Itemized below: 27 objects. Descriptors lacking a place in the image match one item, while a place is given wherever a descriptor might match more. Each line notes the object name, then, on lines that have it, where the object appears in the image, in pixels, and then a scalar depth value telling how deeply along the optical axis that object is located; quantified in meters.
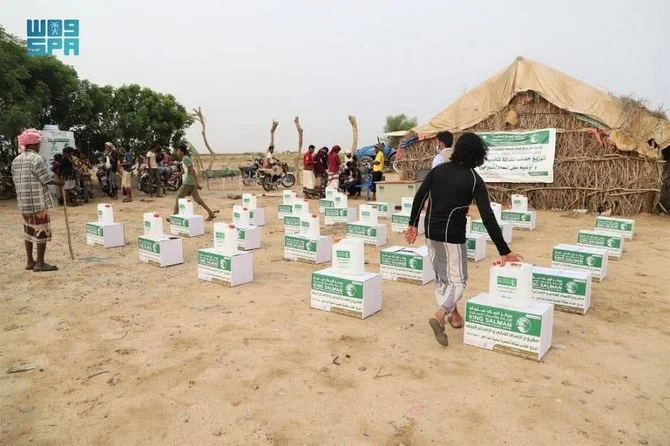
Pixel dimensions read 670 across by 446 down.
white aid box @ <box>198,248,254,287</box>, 5.77
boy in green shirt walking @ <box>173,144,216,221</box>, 9.73
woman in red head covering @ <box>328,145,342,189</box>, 14.16
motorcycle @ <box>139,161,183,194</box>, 16.20
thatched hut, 11.72
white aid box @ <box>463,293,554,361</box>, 3.73
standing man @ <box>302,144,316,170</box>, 15.30
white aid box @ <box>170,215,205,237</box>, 9.09
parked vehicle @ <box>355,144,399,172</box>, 20.21
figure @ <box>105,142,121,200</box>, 14.89
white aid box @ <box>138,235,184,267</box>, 6.75
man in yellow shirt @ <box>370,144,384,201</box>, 14.03
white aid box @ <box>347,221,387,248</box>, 8.31
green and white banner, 12.78
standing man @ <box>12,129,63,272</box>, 6.14
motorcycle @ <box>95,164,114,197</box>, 15.66
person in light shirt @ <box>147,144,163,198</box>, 15.51
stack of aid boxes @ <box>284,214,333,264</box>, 7.04
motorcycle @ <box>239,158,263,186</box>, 21.03
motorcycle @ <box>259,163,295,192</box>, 18.50
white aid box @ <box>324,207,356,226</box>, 10.16
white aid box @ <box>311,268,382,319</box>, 4.66
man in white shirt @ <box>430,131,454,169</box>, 6.49
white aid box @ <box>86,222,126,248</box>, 8.11
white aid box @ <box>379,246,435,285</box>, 5.88
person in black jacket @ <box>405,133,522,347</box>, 3.83
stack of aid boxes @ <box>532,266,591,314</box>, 4.83
